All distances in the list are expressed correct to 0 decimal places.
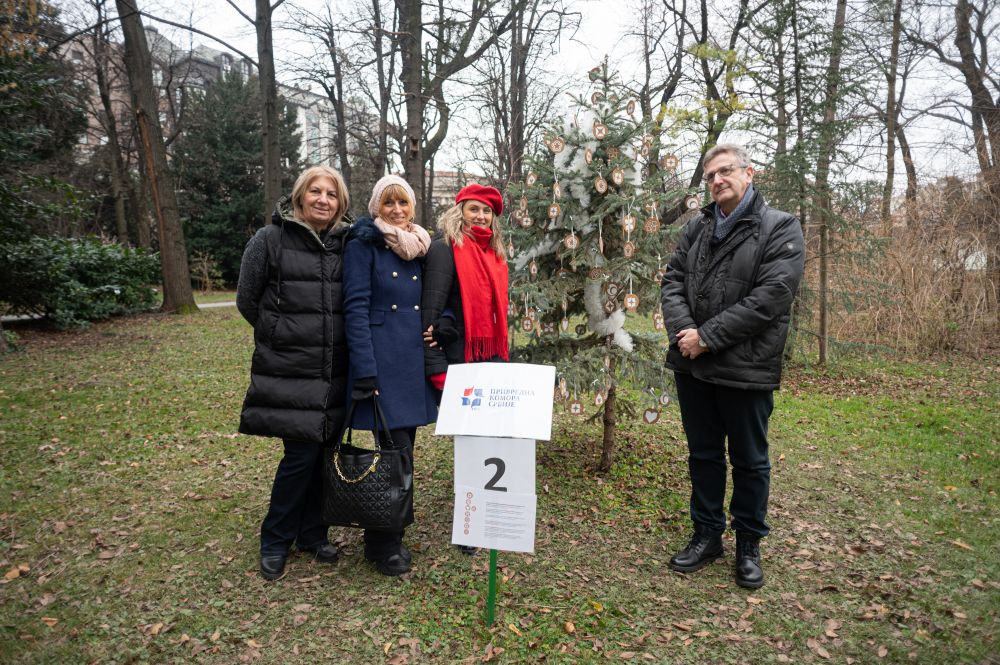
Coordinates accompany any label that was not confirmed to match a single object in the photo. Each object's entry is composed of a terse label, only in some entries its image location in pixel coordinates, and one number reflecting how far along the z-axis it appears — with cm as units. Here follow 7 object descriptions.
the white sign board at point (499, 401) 255
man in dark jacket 290
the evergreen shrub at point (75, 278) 1001
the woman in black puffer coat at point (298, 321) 301
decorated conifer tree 396
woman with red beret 329
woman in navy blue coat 303
